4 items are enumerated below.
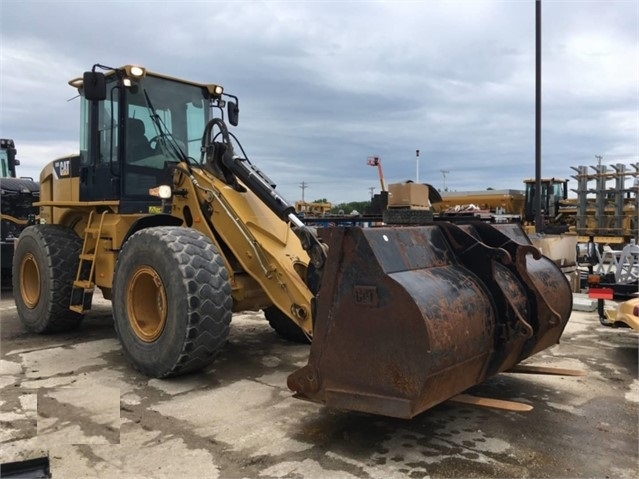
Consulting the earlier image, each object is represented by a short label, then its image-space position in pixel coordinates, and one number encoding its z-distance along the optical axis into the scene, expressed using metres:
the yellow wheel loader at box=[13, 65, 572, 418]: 3.41
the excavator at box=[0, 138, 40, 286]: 10.92
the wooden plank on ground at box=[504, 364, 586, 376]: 4.39
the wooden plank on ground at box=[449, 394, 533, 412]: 3.46
